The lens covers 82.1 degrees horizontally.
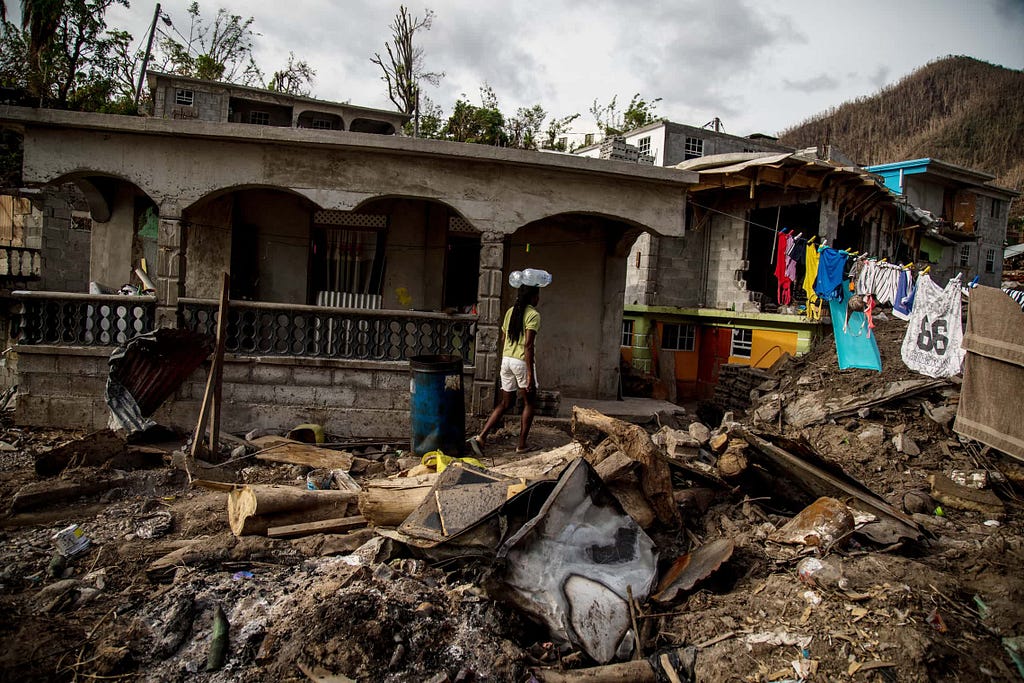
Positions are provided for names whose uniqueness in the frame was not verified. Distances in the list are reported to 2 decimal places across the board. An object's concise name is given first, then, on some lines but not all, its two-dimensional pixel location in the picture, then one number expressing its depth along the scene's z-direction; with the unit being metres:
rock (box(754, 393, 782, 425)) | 9.62
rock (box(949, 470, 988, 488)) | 6.07
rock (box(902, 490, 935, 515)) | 5.57
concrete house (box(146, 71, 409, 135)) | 20.27
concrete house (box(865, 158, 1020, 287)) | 22.80
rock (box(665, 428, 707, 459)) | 5.85
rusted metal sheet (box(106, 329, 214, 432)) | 7.04
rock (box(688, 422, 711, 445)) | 6.50
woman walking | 6.94
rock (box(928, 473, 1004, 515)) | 5.50
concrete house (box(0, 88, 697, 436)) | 7.82
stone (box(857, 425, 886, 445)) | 7.46
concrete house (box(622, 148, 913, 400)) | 15.53
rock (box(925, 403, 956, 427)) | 7.30
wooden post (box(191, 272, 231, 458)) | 6.35
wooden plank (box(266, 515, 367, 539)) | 4.71
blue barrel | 7.02
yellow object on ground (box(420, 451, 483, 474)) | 5.96
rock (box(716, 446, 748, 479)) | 5.31
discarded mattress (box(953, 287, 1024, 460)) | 5.17
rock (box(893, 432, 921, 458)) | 6.95
